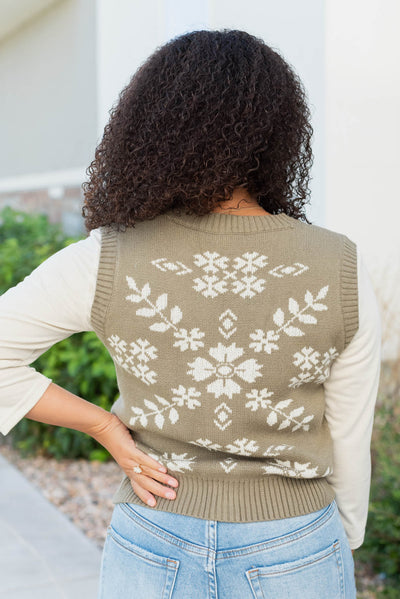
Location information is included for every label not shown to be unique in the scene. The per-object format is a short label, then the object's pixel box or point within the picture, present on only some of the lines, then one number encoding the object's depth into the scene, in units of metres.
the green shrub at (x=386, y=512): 3.12
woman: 1.43
